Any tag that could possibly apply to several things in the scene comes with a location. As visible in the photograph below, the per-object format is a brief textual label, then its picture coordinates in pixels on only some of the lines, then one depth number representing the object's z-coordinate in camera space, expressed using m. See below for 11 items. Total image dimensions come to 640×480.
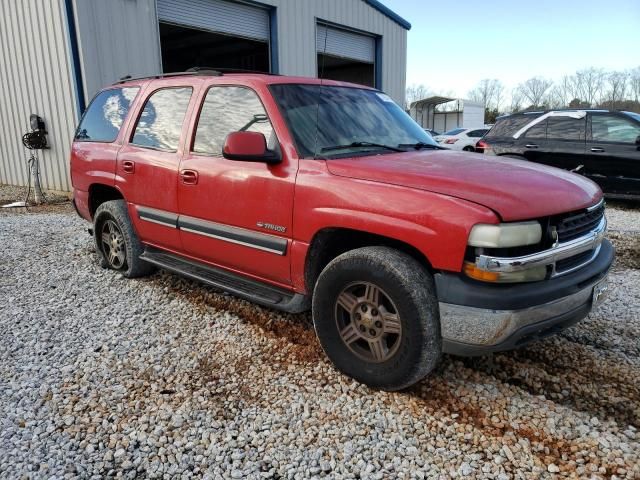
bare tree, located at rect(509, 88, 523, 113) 59.41
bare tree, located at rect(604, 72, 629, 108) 55.06
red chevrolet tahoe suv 2.45
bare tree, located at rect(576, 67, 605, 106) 59.34
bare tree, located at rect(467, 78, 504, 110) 65.07
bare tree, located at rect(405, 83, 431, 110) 66.71
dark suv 8.01
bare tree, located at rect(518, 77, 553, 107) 60.89
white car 16.08
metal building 8.66
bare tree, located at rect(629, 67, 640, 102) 54.83
